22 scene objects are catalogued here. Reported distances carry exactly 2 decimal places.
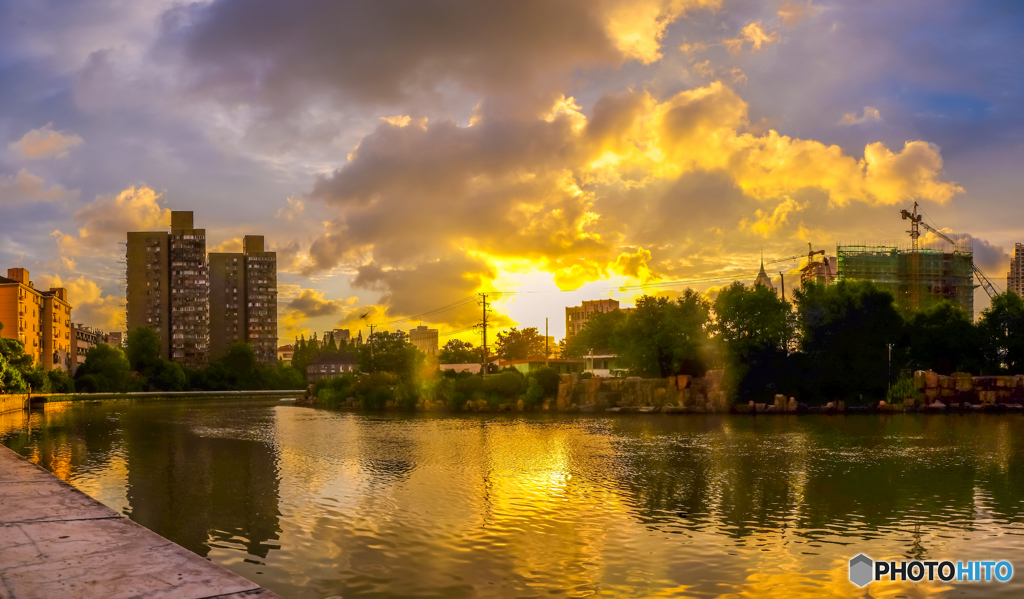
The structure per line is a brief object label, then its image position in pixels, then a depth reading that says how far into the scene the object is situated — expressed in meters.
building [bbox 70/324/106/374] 161.00
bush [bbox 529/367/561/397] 70.06
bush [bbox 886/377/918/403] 63.07
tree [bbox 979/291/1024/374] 70.38
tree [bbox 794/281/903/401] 66.34
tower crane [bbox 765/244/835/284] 161.88
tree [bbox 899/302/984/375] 70.50
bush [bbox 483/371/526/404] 70.50
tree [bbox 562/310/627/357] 117.44
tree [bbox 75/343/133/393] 116.01
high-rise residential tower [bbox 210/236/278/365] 195.75
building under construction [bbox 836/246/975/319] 151.38
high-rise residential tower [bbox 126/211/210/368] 174.88
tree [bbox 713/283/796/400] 67.50
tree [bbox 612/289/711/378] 71.25
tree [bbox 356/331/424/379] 98.25
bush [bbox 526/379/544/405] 68.88
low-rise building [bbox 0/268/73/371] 109.12
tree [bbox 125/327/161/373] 137.75
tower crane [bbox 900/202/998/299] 177.50
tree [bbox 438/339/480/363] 151.62
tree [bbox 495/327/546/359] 181.00
